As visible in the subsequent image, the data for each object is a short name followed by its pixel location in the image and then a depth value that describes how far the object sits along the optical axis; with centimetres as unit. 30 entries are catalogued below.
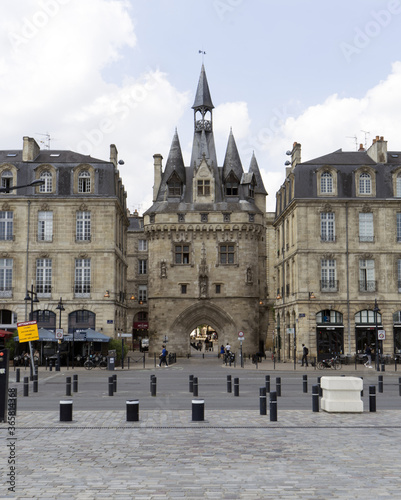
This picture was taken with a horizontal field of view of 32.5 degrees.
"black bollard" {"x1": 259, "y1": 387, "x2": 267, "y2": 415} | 1681
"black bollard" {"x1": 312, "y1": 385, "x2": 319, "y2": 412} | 1734
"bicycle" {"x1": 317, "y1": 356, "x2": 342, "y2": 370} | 4028
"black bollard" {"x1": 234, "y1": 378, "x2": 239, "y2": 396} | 2246
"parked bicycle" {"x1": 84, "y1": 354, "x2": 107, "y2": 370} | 4100
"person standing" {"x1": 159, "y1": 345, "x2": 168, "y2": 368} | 4450
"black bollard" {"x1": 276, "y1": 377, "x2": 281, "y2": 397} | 2229
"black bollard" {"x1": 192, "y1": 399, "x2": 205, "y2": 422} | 1559
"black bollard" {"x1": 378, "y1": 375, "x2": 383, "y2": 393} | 2393
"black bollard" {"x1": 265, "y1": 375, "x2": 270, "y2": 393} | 2387
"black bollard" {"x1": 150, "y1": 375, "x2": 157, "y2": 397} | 2252
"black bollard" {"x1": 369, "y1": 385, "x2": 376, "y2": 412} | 1742
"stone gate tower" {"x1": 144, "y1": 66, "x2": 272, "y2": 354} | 5703
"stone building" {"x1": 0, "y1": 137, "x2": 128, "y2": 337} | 4609
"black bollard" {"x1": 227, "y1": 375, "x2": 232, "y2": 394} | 2428
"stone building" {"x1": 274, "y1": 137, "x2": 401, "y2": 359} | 4625
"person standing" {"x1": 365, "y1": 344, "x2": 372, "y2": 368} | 4197
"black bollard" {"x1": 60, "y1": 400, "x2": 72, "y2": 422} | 1554
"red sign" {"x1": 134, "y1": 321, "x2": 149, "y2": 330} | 7675
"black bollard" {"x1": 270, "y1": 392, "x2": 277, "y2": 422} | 1575
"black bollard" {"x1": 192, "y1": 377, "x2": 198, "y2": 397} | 2209
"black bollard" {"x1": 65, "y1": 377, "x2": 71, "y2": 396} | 2256
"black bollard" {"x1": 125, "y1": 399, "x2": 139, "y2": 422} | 1552
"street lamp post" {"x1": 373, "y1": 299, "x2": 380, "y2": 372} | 3799
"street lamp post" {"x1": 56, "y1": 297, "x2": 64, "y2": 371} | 3906
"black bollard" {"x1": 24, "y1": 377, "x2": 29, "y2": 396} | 2289
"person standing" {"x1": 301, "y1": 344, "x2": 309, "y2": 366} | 4260
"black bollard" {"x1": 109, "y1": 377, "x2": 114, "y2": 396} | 2280
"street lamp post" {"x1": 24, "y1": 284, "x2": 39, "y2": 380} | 3703
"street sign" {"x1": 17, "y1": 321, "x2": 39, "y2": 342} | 2666
